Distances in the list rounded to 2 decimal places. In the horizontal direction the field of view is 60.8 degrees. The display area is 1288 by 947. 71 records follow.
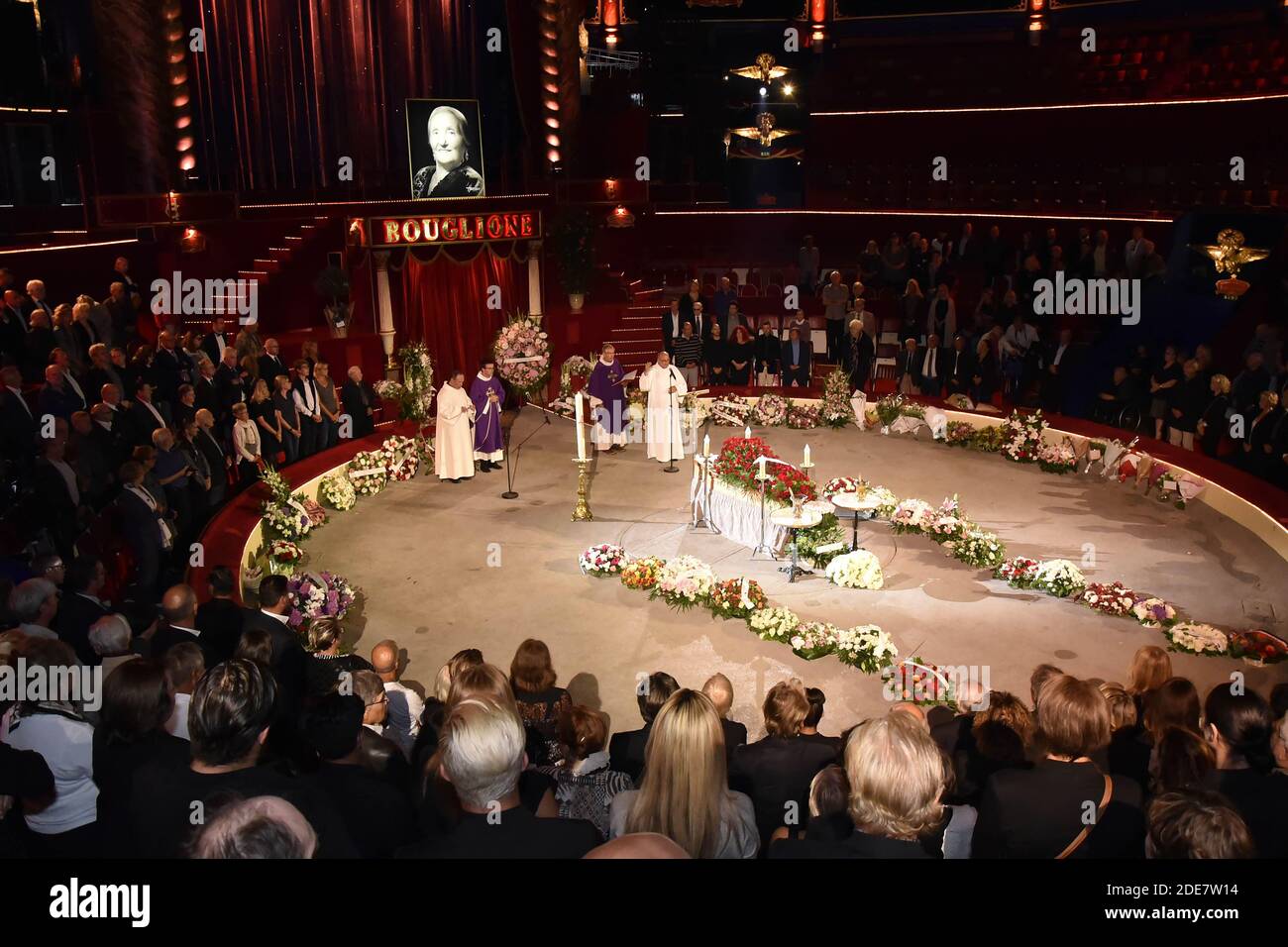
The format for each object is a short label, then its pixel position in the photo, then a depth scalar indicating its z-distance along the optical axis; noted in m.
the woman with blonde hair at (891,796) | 3.71
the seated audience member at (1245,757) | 4.43
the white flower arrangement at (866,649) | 9.27
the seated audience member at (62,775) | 4.84
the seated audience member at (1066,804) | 4.43
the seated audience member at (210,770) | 4.07
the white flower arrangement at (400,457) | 15.01
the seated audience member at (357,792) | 4.56
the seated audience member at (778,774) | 5.33
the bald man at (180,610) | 7.15
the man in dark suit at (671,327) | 19.92
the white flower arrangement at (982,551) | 11.55
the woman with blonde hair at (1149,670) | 6.66
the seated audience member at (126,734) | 4.60
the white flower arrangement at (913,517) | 12.59
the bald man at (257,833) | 3.04
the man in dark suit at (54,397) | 10.91
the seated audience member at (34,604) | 6.66
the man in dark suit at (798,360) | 19.23
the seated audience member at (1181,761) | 4.79
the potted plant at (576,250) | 20.67
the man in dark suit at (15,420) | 10.44
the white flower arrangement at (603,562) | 11.48
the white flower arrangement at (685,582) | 10.68
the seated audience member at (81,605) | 7.00
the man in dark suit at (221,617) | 6.90
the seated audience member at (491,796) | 3.42
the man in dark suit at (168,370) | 12.65
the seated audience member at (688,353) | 19.78
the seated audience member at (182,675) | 5.60
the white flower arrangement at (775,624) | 9.91
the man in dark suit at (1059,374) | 17.75
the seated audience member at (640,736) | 5.62
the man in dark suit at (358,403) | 15.66
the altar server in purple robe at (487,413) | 15.34
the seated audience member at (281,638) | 6.59
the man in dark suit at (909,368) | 18.97
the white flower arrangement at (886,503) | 12.80
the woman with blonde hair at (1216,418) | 14.20
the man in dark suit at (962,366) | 17.98
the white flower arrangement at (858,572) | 11.09
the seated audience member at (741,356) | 19.61
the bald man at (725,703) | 5.79
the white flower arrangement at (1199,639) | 9.49
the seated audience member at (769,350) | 19.53
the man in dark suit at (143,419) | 11.12
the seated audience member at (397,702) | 6.59
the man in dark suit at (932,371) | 18.67
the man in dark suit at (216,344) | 14.63
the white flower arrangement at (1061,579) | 10.72
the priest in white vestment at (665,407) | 15.62
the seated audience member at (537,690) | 6.05
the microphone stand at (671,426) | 15.55
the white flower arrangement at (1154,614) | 10.09
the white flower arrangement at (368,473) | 14.39
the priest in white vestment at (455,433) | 14.89
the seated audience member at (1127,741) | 5.46
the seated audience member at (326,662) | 6.60
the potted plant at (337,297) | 17.55
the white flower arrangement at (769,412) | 17.77
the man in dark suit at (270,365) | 14.14
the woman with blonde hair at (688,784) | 4.11
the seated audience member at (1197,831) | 3.46
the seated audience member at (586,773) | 4.87
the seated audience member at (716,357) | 19.88
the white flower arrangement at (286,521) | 12.05
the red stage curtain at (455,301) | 19.02
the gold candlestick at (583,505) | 13.25
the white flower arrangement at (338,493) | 13.69
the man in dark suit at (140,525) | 9.56
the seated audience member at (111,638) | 6.26
